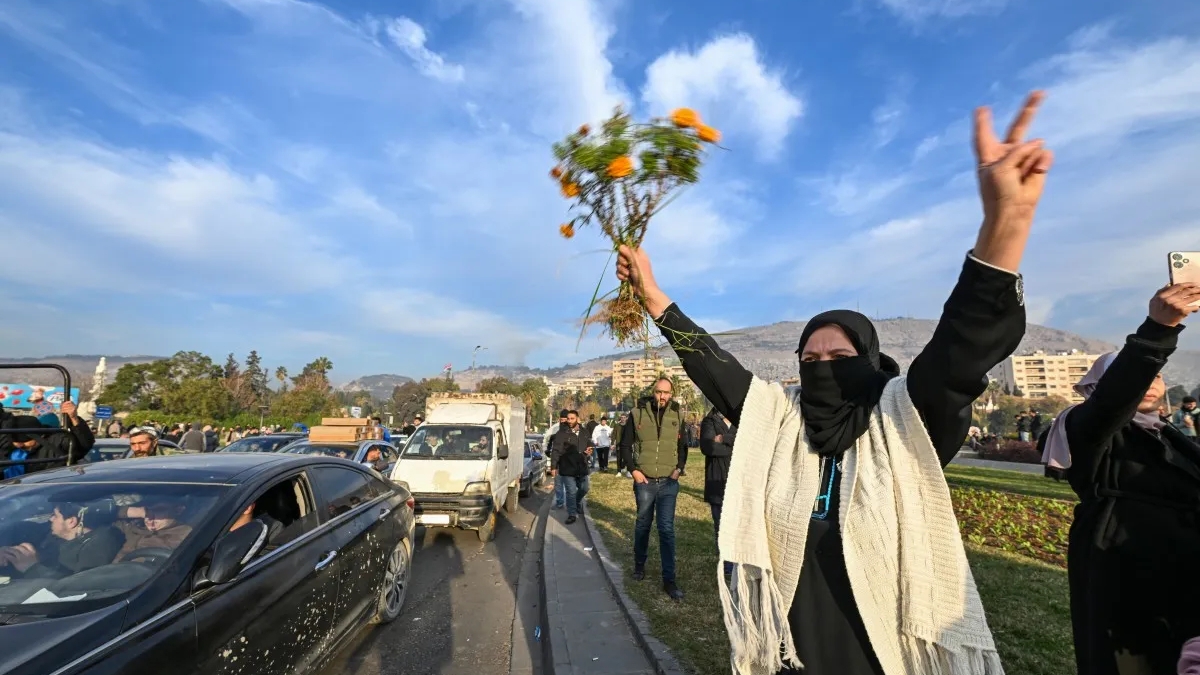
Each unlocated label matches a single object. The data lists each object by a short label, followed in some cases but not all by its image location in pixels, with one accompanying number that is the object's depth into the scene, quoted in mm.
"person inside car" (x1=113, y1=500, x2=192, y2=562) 2955
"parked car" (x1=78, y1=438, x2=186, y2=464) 9344
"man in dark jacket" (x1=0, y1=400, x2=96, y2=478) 5953
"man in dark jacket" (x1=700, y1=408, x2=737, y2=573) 6387
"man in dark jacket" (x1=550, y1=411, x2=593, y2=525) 9961
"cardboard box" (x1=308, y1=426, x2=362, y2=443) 13555
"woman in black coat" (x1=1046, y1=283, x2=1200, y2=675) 2277
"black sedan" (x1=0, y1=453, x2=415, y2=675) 2381
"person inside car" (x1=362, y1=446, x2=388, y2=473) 10117
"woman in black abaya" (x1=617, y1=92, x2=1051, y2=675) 1293
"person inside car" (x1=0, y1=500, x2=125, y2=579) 2736
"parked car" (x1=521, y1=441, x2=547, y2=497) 14664
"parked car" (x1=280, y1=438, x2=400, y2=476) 10315
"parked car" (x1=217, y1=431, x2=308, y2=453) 11156
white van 8656
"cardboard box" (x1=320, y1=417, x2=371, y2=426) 13891
